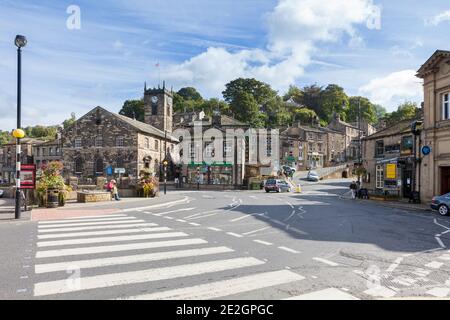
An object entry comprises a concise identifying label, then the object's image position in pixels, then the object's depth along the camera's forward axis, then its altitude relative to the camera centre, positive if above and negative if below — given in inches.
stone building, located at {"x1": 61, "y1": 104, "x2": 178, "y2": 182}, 2005.4 +126.6
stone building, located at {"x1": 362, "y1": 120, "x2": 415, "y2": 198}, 1179.9 +31.8
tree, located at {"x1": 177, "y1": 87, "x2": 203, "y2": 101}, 4906.5 +1076.1
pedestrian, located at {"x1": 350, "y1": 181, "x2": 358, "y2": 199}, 1209.4 -68.5
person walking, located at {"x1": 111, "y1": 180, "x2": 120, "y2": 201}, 924.6 -69.1
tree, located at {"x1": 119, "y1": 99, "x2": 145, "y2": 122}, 3779.3 +664.7
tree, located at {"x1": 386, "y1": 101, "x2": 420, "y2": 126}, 3215.1 +549.4
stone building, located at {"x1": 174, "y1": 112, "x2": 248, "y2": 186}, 1964.8 +35.1
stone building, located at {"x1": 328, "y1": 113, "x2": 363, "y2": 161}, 3351.4 +358.2
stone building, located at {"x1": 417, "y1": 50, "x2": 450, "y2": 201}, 943.7 +125.4
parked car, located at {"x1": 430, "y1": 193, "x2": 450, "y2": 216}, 748.0 -77.3
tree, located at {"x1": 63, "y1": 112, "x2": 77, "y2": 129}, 4673.5 +655.0
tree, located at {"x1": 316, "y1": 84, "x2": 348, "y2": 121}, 3895.2 +780.2
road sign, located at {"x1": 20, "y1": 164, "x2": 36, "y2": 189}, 641.0 -17.9
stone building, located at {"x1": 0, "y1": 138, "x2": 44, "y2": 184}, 2984.0 +67.9
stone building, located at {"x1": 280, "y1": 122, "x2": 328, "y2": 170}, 2755.9 +181.7
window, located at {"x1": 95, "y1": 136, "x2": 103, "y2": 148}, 2059.5 +157.2
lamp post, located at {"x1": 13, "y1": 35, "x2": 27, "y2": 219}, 582.2 +102.4
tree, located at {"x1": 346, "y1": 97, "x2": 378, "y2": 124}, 3961.6 +683.6
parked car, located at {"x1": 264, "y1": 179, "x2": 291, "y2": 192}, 1573.6 -82.2
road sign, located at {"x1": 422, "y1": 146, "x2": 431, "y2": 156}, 992.9 +56.3
